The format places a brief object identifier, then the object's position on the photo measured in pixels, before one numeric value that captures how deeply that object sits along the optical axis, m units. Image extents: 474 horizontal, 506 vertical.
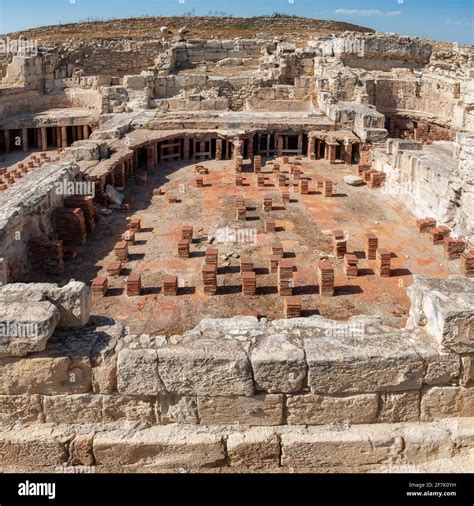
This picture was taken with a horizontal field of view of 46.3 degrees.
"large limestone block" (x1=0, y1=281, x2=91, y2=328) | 5.09
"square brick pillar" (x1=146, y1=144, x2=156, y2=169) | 18.03
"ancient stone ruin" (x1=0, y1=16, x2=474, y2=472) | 4.75
